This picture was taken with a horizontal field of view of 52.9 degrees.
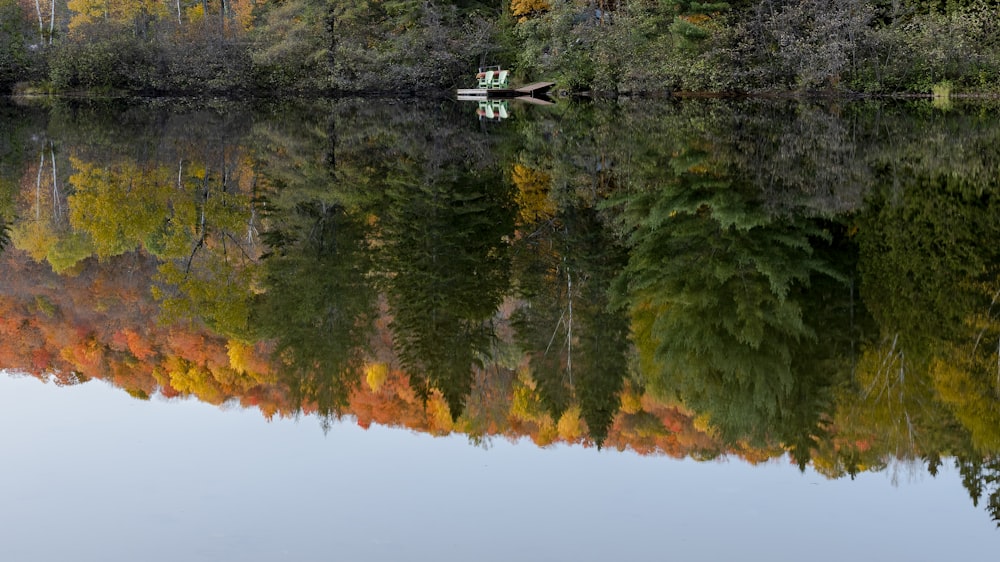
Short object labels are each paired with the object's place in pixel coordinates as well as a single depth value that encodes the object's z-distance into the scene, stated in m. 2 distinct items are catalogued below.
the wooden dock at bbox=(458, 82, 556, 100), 44.41
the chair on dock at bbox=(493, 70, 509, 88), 42.69
